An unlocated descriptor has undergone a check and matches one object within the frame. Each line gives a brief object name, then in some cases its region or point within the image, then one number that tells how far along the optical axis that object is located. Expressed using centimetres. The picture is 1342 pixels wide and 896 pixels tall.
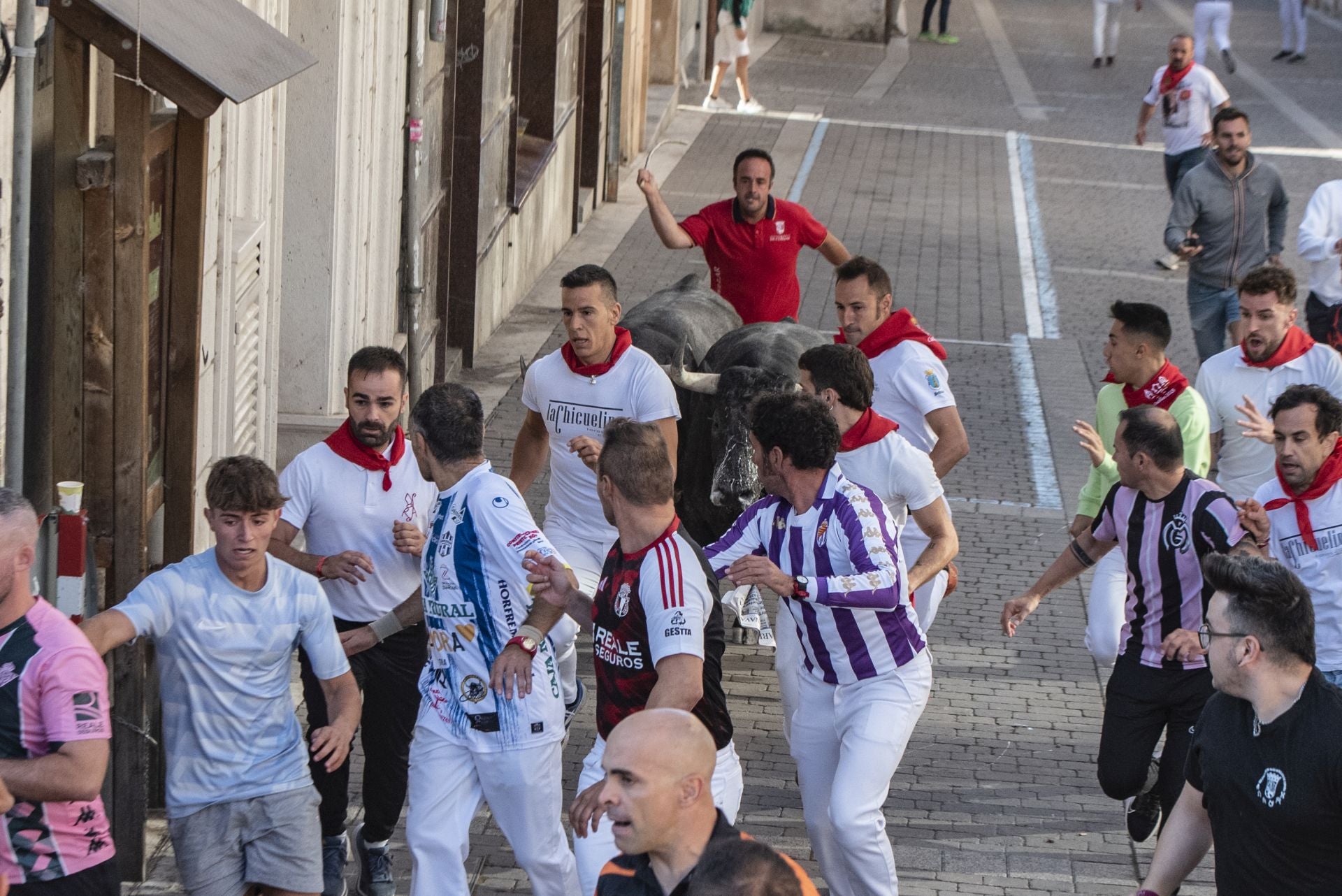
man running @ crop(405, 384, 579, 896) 1115
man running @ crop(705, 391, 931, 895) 1152
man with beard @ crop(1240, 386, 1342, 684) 1276
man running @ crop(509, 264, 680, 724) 1541
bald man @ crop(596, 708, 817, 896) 763
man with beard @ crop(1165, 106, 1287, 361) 2473
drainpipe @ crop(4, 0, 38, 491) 1018
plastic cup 1067
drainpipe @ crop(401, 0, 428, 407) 2219
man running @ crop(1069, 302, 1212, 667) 1470
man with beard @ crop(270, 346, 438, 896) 1255
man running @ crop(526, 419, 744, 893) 1030
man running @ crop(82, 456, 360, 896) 1025
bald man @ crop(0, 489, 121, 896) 872
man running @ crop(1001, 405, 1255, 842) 1289
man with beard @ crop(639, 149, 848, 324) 2058
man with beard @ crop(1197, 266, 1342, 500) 1659
